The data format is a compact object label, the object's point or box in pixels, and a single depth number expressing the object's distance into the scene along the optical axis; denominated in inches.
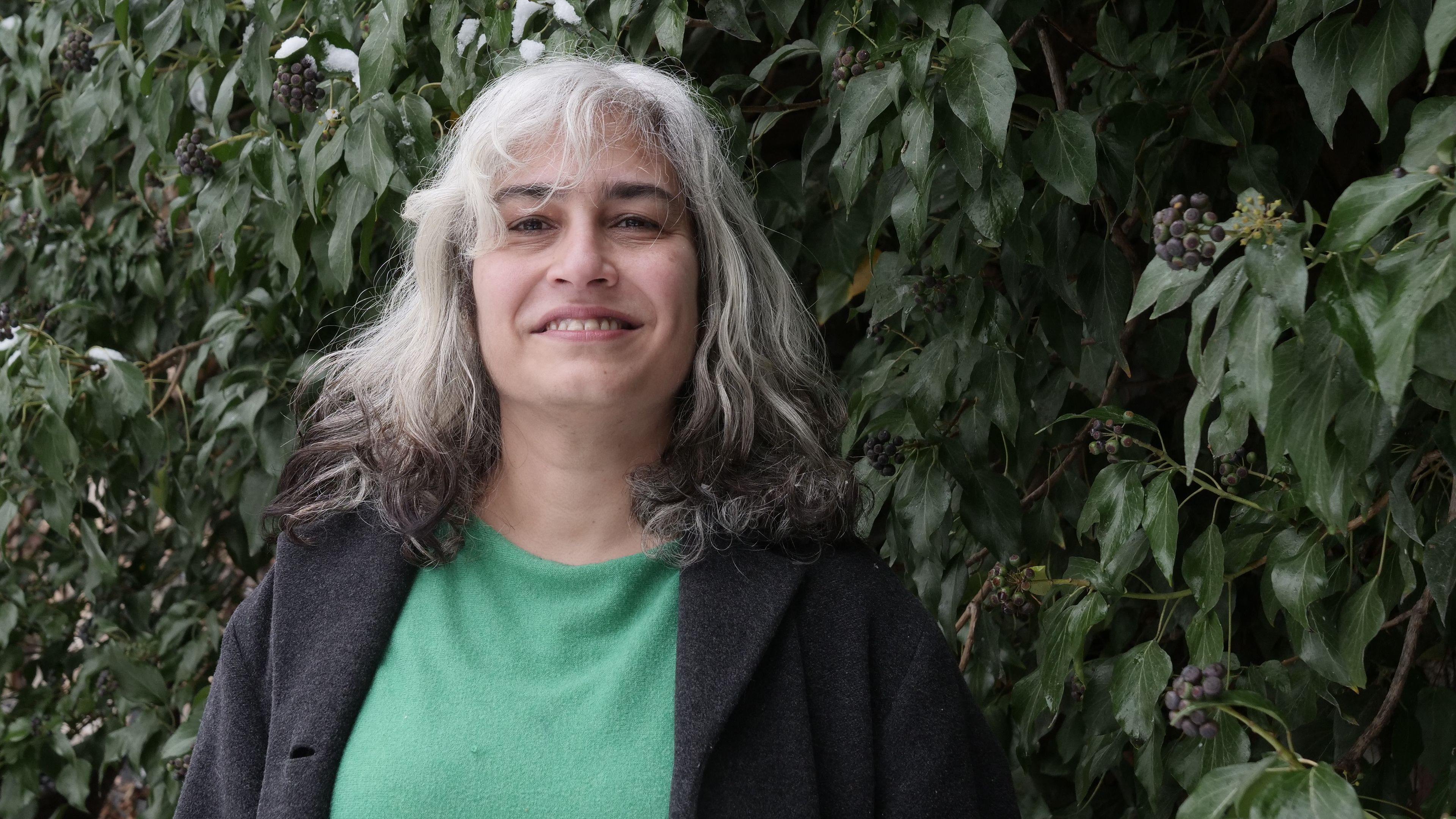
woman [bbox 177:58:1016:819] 55.5
